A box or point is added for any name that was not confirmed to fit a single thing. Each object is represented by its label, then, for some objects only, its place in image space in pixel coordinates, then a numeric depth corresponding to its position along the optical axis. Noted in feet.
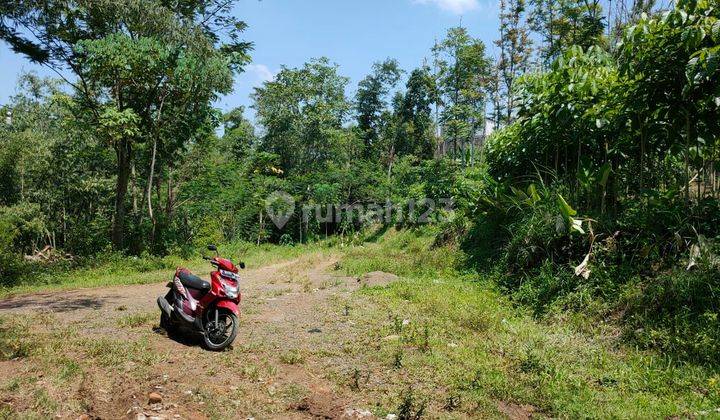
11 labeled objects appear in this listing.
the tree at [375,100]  92.27
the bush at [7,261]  29.99
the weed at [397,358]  13.76
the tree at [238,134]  87.15
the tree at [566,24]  49.52
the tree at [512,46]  66.23
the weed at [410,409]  10.35
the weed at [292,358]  14.07
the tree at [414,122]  87.15
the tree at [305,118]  77.61
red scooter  15.33
